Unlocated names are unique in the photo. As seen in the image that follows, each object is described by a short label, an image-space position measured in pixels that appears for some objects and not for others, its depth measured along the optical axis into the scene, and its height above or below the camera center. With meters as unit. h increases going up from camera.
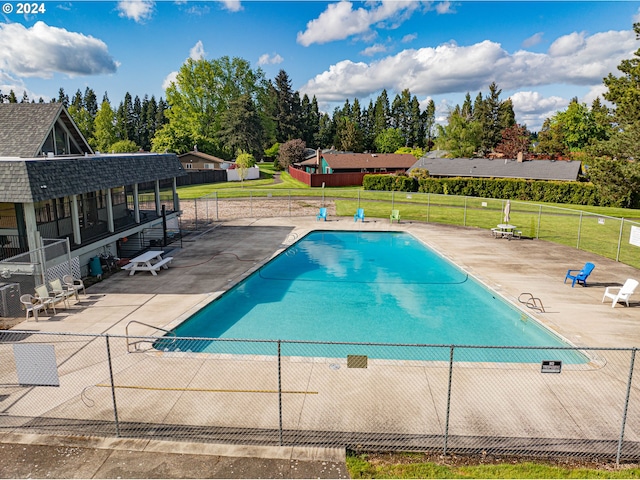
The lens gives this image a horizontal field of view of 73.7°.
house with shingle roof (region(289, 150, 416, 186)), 70.44 -0.01
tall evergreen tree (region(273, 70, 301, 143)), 108.75 +13.61
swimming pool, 13.29 -5.62
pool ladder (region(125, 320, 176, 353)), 11.77 -5.03
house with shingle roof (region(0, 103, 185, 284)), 15.17 -0.79
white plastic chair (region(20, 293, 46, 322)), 13.76 -4.55
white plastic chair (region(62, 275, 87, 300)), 15.48 -4.32
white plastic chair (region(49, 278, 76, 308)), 14.84 -4.37
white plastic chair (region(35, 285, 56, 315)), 14.14 -4.36
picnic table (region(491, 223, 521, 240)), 27.34 -4.50
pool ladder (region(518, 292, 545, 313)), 15.19 -5.08
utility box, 14.27 -4.52
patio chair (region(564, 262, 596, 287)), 17.39 -4.61
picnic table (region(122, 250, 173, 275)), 19.19 -4.50
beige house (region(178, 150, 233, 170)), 76.00 +0.44
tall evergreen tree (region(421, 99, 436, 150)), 129.88 +13.70
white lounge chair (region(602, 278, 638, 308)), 15.28 -4.65
